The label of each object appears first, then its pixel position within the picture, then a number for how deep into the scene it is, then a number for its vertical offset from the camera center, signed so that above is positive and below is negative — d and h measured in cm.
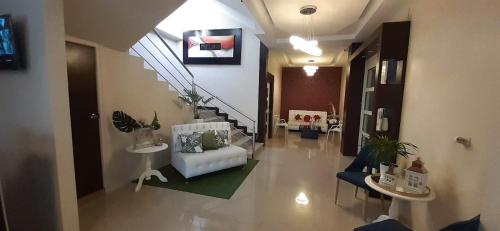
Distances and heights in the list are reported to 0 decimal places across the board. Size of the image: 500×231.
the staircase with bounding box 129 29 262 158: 535 -23
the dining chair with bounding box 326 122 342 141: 657 -91
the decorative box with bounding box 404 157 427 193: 189 -69
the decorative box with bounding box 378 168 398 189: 202 -74
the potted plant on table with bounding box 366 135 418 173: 212 -51
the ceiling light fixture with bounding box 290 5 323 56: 336 +87
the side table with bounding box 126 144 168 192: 301 -107
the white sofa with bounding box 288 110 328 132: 824 -86
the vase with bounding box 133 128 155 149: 310 -65
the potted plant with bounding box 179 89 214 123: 441 -10
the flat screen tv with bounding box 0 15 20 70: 161 +34
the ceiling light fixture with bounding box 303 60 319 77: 711 +96
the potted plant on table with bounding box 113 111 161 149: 292 -48
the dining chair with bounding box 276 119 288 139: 757 -98
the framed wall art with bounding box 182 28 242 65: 550 +128
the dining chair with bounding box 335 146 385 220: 256 -96
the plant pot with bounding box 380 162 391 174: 210 -65
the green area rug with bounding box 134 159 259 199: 309 -135
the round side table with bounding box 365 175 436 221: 183 -83
